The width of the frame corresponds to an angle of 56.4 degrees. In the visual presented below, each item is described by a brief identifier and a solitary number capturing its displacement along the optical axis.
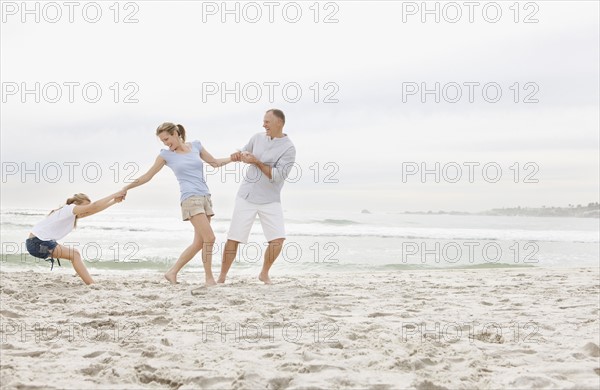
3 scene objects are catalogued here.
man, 6.09
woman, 5.98
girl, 6.02
